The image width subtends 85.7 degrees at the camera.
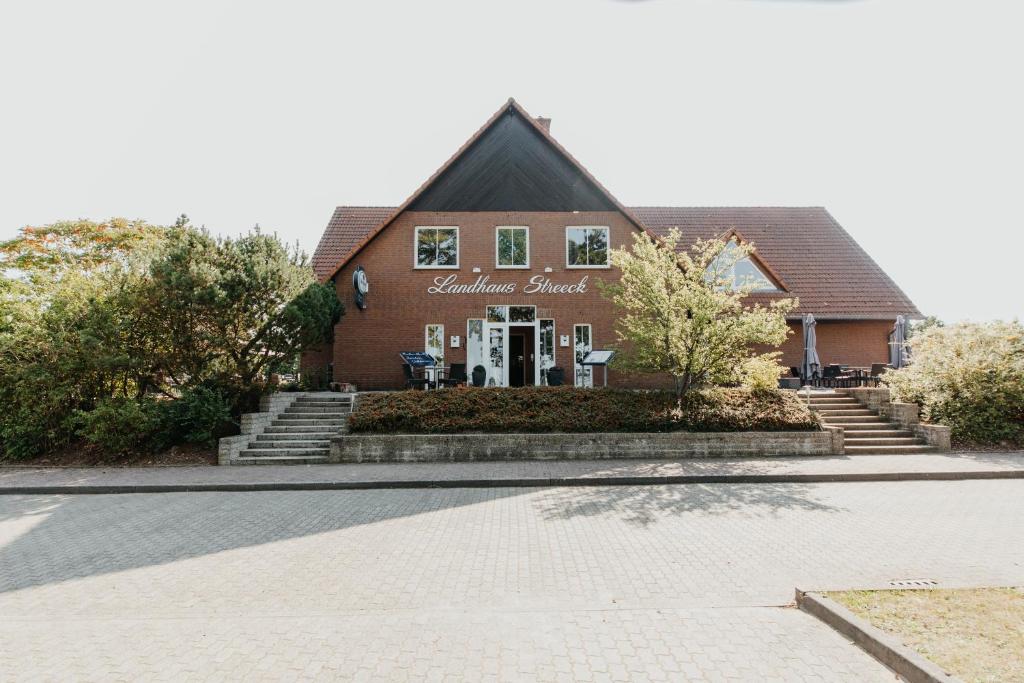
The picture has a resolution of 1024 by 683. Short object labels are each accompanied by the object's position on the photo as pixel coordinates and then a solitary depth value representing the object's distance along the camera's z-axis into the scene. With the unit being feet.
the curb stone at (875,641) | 10.48
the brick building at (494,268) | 59.82
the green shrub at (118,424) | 38.78
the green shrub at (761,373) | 43.52
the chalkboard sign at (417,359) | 51.26
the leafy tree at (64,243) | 83.61
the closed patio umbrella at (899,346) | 57.33
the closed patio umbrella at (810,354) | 58.59
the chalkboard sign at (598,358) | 46.98
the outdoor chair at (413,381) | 52.19
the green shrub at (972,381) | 41.65
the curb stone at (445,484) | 31.12
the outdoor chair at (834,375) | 56.70
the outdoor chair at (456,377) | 54.29
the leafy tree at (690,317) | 41.50
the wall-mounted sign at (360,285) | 57.67
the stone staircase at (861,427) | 39.73
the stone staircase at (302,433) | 38.90
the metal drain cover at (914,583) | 15.12
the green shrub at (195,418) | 40.45
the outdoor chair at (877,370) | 55.72
